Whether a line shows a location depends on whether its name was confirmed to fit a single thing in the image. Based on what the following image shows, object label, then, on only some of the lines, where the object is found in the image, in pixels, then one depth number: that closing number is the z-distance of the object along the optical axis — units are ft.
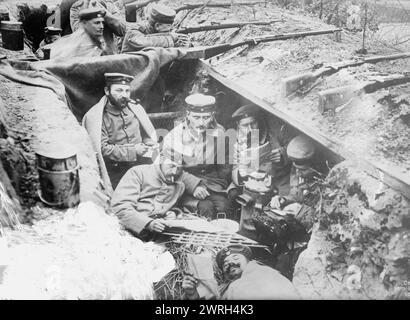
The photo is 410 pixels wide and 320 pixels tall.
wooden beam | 16.65
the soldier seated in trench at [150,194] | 18.60
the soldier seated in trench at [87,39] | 22.07
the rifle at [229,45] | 22.24
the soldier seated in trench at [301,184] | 18.49
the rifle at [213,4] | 24.65
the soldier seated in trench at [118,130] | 19.45
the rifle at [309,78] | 20.10
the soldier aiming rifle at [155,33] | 22.24
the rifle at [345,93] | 19.12
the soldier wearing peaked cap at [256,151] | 19.33
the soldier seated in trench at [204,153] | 19.54
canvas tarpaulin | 20.40
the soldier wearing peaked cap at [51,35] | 24.41
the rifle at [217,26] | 23.76
